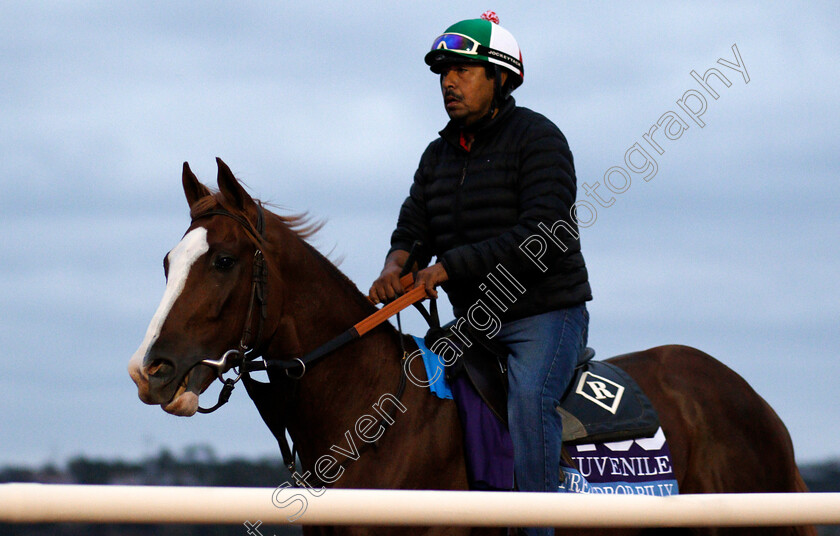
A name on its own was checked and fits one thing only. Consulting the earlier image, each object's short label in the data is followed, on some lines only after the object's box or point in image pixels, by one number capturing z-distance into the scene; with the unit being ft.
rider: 27.43
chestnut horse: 23.56
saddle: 27.94
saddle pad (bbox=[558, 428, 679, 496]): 29.07
